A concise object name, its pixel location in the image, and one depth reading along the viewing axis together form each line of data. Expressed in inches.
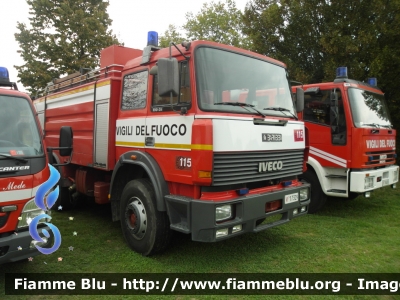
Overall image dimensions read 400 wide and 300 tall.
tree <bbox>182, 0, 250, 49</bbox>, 977.5
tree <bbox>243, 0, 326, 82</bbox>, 406.3
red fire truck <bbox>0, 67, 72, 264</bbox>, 123.6
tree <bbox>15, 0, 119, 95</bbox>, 706.2
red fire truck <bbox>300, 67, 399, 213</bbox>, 231.9
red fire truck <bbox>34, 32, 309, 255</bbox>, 138.2
